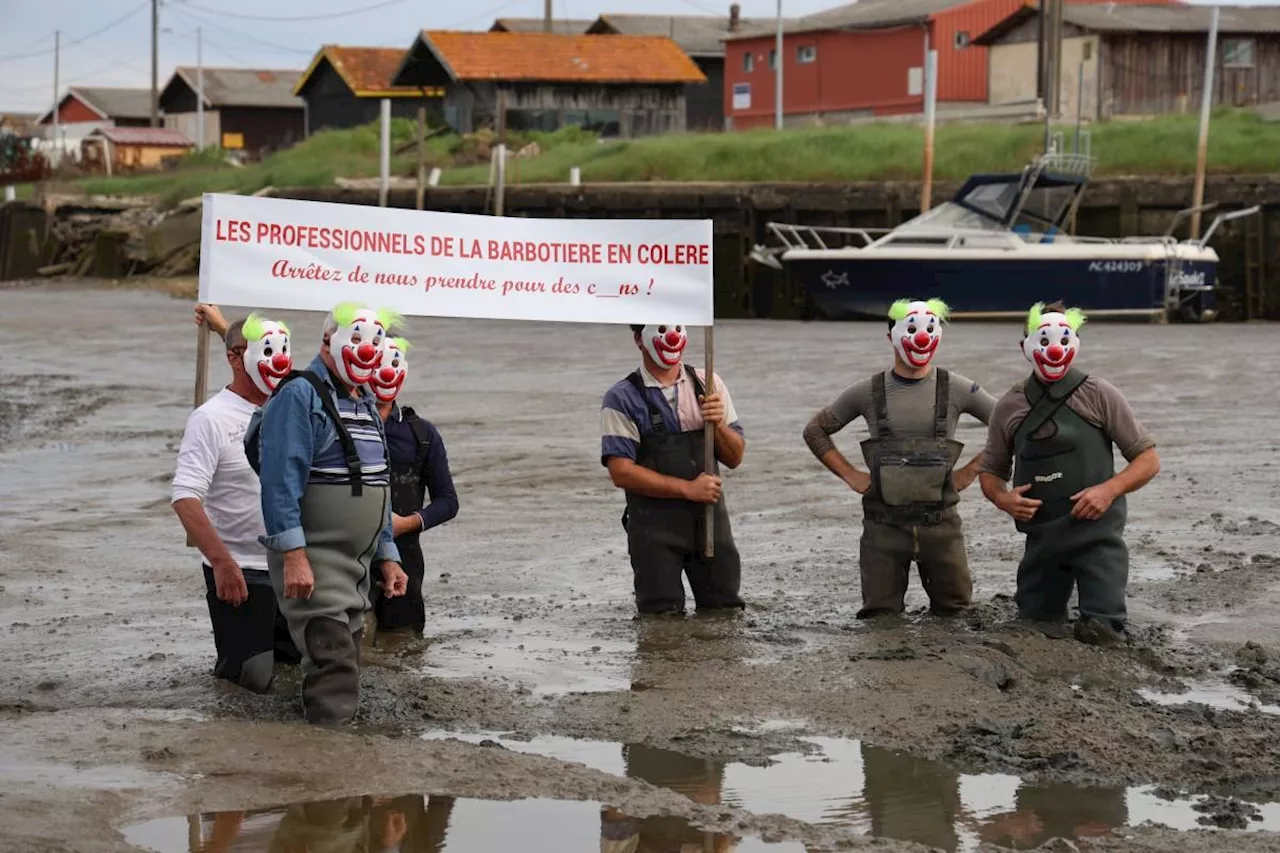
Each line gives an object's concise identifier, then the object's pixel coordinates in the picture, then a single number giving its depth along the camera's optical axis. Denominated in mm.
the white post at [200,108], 87188
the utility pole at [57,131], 84481
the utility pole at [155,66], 89731
